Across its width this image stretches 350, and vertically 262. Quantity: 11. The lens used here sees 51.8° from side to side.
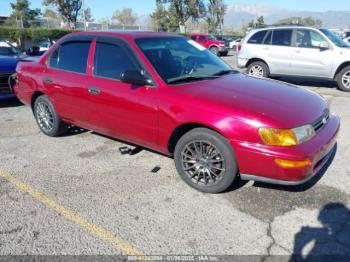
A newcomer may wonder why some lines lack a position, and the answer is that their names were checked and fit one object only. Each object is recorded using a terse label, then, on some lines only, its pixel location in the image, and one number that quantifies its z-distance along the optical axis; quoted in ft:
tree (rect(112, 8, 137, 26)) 299.99
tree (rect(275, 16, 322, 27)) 315.39
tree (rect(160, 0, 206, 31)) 162.81
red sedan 11.05
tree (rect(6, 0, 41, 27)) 145.79
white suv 30.60
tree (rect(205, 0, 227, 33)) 182.91
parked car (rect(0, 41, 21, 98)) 25.20
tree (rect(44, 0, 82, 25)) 155.84
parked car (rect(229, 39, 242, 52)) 105.60
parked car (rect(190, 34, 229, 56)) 85.05
